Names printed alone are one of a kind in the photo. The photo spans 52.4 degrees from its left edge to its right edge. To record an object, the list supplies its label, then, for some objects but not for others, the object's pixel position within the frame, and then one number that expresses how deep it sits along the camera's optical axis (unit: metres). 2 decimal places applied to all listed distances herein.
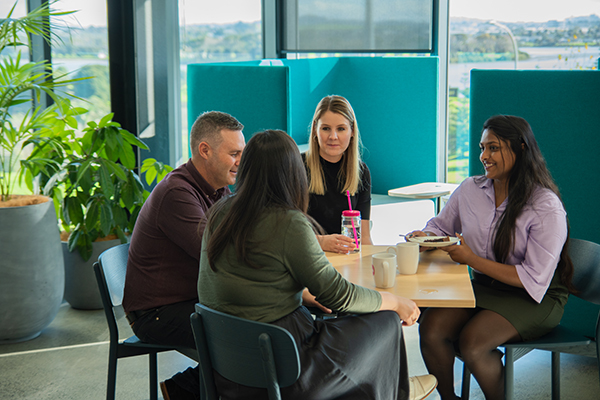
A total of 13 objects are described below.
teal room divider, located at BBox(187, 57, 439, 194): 4.24
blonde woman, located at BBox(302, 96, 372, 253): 2.53
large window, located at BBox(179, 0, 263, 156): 4.70
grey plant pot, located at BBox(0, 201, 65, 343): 2.92
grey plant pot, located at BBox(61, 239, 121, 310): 3.44
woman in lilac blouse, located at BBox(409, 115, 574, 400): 1.95
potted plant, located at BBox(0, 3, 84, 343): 2.92
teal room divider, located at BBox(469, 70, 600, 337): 2.53
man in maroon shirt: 1.93
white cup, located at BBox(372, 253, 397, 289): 1.72
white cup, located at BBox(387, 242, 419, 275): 1.84
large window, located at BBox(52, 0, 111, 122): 4.14
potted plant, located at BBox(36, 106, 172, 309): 3.26
